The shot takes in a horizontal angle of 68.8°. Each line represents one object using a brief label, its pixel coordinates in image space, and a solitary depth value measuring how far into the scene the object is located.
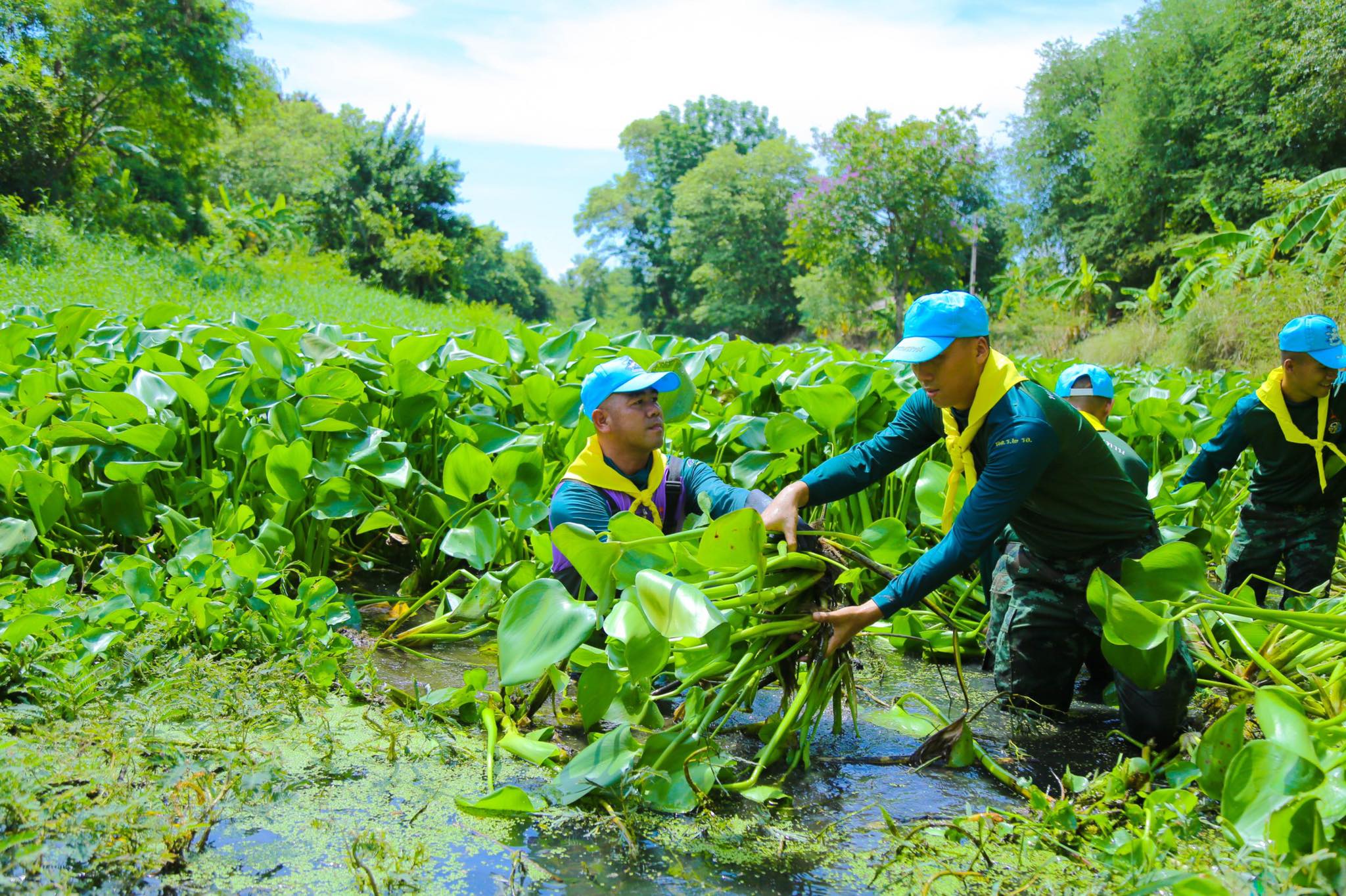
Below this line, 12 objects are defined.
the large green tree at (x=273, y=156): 47.72
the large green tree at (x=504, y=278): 44.52
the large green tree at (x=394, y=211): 32.81
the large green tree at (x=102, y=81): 21.69
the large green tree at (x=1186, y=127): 21.41
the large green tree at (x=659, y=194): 58.12
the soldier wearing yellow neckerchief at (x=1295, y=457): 3.96
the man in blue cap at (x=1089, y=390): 4.32
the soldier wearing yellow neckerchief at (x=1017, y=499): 2.49
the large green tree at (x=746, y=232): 47.72
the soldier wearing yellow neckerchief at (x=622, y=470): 3.08
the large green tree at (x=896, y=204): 32.53
